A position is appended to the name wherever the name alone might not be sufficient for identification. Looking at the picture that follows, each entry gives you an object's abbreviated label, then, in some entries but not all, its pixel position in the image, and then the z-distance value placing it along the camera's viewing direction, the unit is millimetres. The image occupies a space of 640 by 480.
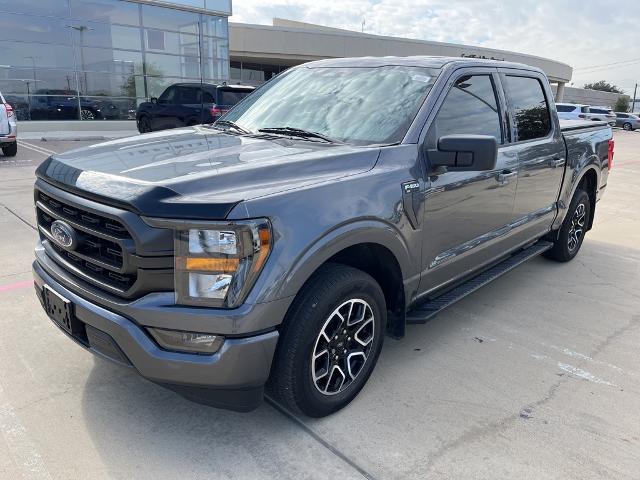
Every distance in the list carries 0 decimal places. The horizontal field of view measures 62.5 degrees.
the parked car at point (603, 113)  35762
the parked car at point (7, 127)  11664
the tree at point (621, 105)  74962
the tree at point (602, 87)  105525
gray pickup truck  2193
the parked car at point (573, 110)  31125
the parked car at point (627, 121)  42031
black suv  14281
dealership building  18922
